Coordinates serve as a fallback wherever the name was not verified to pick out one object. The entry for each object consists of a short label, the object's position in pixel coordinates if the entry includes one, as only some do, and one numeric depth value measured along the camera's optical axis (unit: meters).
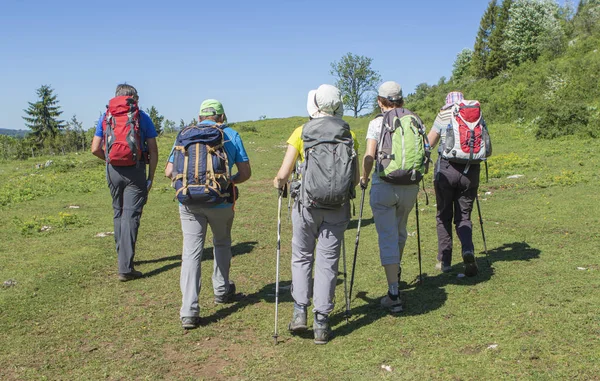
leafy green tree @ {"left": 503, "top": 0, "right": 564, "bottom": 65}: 53.56
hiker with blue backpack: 5.07
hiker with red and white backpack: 6.18
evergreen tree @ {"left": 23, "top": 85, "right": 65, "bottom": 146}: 88.40
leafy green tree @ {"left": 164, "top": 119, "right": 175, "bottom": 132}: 96.25
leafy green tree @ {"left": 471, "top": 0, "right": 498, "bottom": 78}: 62.69
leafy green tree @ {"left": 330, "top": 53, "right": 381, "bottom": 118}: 99.75
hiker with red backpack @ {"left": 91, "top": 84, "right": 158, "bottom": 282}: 6.56
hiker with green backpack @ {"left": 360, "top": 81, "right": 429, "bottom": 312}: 5.21
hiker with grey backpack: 4.52
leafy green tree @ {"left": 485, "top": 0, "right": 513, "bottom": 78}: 57.72
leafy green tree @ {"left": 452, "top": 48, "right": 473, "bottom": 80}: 72.19
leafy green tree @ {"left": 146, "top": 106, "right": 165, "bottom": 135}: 98.00
